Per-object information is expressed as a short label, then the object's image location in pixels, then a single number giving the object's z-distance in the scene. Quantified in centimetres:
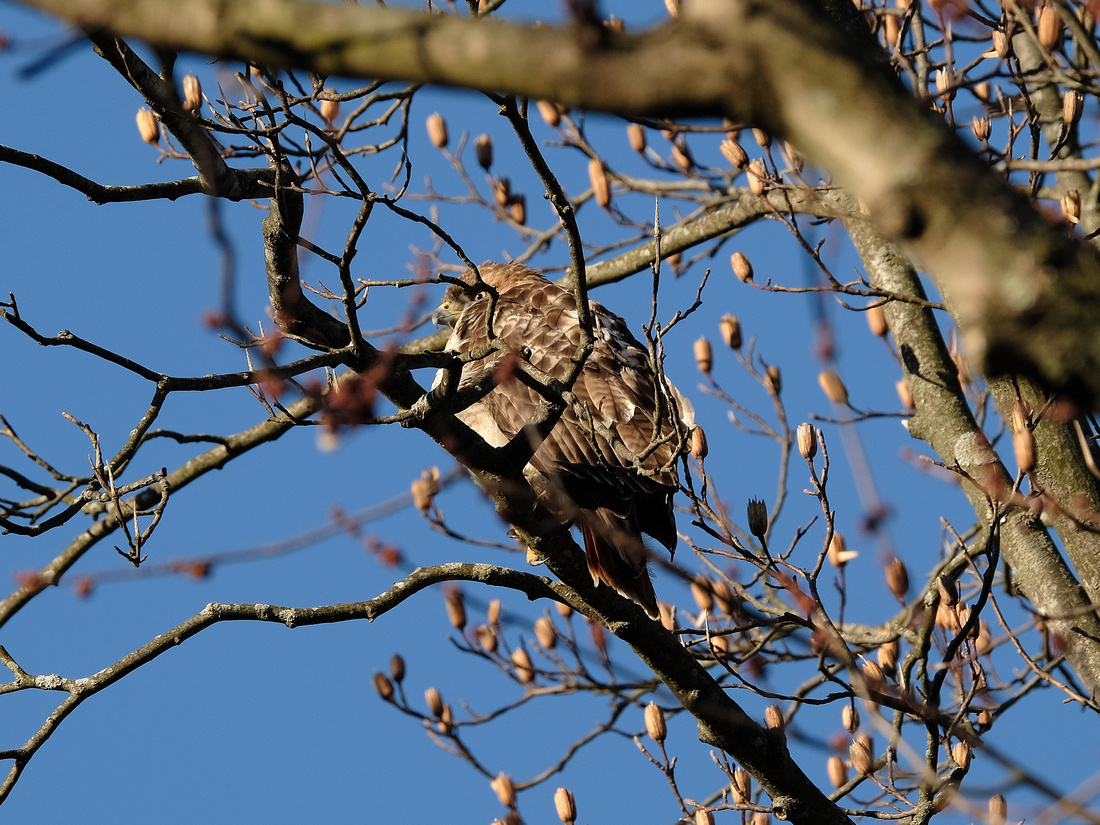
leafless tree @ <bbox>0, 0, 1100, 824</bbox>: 1506
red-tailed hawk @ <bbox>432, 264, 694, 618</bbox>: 2703
